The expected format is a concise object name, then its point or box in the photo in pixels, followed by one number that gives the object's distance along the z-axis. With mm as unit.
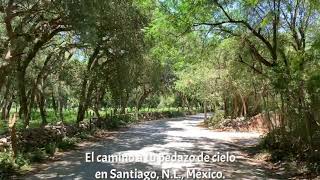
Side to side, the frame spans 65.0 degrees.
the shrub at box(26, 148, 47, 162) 8280
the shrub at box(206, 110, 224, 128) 19582
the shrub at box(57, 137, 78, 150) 10345
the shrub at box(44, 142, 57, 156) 9233
